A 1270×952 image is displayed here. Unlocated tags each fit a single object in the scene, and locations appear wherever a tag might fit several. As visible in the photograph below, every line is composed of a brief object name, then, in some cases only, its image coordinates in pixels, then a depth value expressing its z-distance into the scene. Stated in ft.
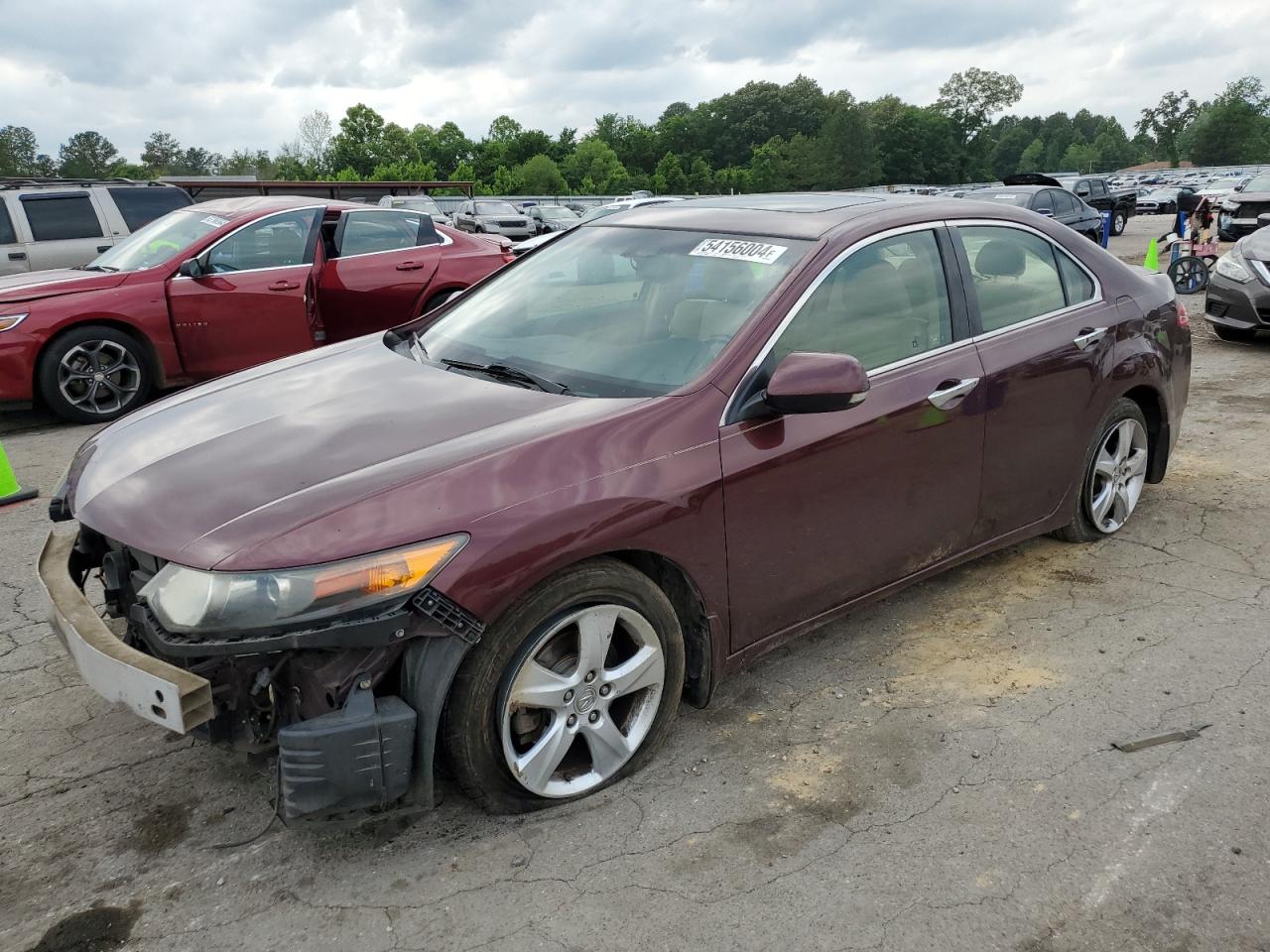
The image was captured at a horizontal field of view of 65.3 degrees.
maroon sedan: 7.70
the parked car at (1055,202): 57.21
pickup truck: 84.17
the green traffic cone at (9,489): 17.98
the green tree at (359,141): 297.33
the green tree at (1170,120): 465.47
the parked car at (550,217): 89.97
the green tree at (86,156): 332.39
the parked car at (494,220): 84.17
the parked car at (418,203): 72.90
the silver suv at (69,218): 31.76
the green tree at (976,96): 407.44
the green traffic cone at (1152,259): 44.17
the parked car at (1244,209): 58.44
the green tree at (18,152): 277.44
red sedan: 23.40
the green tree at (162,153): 390.99
